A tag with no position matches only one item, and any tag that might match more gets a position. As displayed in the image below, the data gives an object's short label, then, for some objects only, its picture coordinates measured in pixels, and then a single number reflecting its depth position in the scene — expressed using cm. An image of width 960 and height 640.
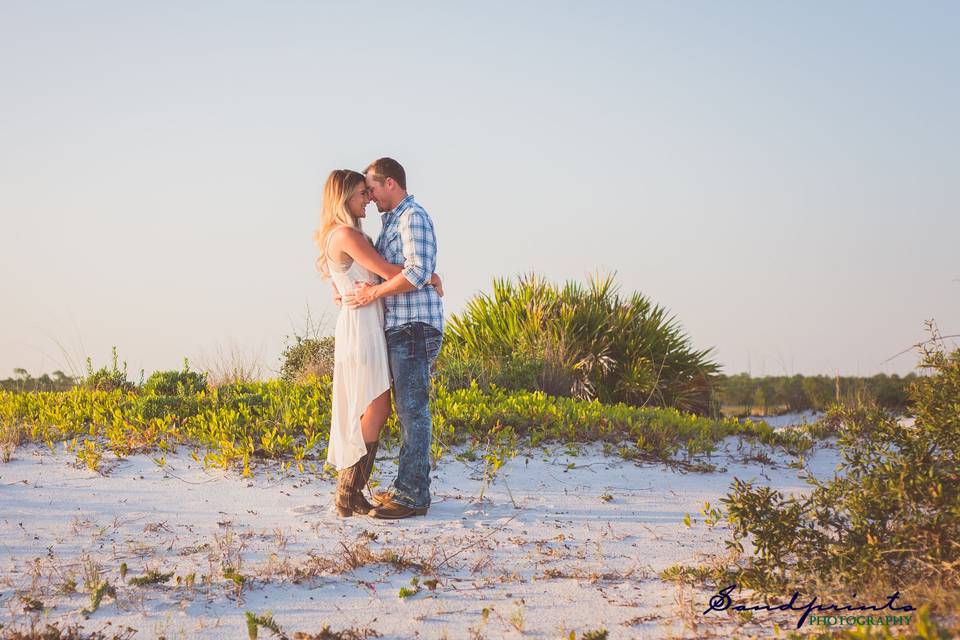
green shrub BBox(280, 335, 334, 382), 1420
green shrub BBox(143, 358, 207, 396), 1095
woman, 624
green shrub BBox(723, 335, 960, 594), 429
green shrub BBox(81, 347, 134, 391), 1168
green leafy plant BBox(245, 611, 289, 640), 402
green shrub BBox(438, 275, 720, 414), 1305
